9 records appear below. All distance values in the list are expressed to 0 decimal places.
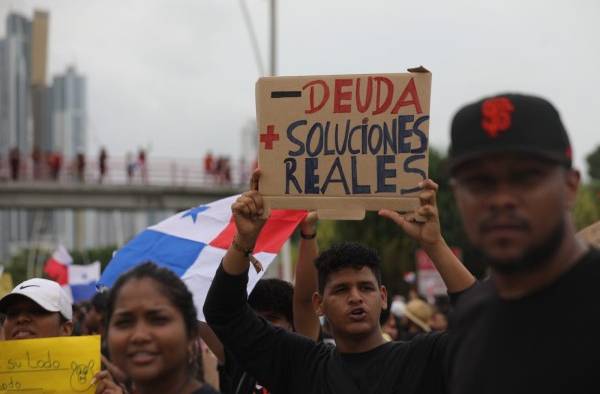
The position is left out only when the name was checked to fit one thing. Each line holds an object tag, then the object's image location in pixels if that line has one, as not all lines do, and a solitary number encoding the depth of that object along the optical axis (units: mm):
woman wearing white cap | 4809
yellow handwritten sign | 4434
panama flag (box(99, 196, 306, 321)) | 5887
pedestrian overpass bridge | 37594
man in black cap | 2326
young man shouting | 3830
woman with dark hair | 2986
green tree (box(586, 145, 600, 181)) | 82138
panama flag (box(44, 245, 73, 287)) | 15547
